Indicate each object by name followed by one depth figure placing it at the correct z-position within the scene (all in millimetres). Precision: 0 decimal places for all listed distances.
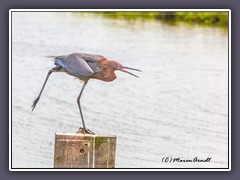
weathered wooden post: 18125
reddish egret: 18766
